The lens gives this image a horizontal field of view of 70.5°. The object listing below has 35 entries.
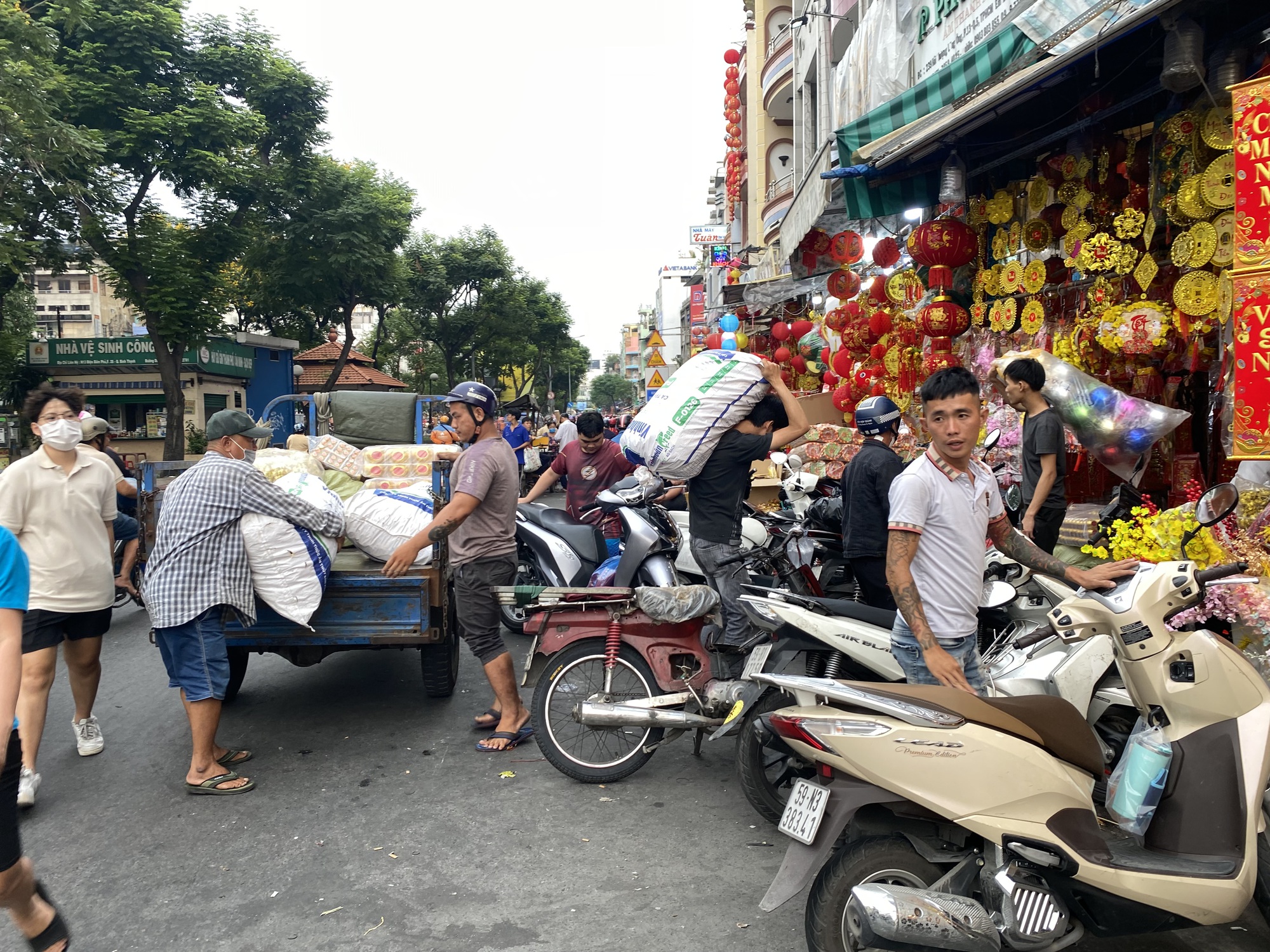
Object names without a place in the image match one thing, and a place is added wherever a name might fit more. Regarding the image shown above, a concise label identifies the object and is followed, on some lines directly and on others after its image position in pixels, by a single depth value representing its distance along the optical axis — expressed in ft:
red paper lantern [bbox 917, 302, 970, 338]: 25.48
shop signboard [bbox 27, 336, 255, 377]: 89.30
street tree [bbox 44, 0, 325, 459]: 59.26
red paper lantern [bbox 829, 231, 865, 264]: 33.27
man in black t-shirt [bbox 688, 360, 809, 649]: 14.87
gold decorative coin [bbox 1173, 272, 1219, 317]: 17.08
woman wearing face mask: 13.50
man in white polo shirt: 9.52
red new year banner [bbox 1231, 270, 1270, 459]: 13.24
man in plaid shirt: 13.48
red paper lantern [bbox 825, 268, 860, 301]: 34.99
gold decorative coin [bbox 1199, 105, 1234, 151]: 16.38
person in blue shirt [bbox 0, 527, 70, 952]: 7.79
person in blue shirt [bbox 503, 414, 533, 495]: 54.54
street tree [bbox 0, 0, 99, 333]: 34.35
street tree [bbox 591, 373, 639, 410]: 409.28
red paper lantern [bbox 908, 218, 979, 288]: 25.27
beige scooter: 7.91
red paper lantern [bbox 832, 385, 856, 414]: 33.32
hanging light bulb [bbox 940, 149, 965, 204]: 23.41
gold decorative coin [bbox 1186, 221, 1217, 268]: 16.90
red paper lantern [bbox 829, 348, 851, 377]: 34.32
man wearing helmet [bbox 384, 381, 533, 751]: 15.11
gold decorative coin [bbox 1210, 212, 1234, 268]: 16.51
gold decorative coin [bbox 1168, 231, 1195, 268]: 17.38
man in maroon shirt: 25.23
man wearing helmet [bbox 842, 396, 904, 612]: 13.52
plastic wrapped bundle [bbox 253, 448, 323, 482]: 18.49
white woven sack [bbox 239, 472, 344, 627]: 14.19
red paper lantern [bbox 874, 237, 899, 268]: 31.30
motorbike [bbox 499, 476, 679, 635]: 17.92
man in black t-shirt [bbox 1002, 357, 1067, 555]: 16.85
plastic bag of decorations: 17.90
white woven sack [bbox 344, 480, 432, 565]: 16.17
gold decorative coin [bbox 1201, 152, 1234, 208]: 16.39
